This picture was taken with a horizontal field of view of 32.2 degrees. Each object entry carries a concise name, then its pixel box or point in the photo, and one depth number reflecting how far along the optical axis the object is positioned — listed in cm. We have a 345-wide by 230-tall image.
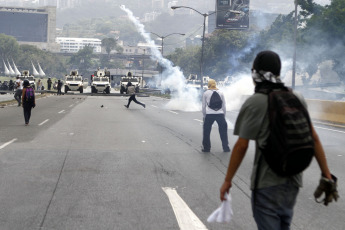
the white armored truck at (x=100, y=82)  6738
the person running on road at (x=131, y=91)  3474
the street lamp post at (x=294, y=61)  3746
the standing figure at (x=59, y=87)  6310
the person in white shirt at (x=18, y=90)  3403
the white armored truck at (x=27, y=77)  6176
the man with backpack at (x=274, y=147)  408
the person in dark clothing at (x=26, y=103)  2008
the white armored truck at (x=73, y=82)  6775
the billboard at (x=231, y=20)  8650
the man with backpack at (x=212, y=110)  1361
